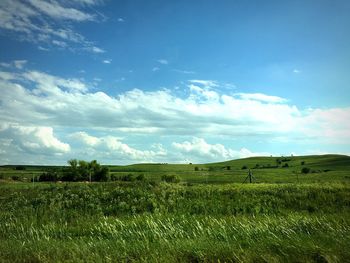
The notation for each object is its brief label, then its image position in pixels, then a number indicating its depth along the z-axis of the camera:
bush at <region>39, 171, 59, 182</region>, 78.21
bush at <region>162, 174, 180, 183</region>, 54.34
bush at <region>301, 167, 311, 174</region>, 90.12
